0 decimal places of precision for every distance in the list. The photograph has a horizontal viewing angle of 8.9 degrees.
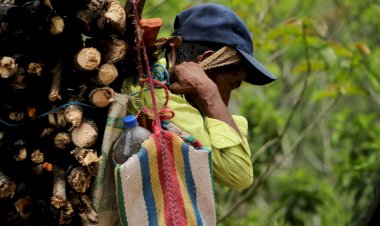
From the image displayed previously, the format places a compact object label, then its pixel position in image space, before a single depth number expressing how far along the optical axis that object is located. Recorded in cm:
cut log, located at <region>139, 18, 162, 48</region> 587
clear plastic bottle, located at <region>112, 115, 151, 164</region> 579
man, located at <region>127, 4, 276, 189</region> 593
